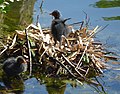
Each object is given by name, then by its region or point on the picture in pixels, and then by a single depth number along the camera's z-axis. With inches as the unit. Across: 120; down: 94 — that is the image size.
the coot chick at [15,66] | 548.1
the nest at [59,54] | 565.9
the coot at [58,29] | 586.2
